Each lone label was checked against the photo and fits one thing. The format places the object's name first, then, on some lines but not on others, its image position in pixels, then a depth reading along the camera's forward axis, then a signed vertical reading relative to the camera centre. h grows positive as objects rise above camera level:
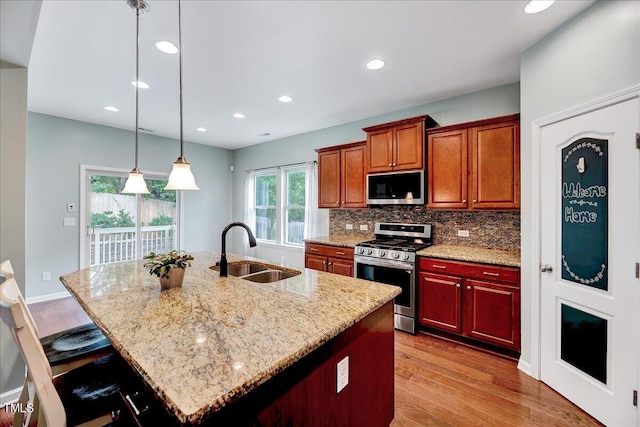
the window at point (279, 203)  5.25 +0.22
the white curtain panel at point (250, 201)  6.02 +0.29
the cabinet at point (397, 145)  3.31 +0.86
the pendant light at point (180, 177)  1.77 +0.24
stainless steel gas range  3.09 -0.56
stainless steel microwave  3.37 +0.33
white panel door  1.67 -0.30
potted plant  1.58 -0.30
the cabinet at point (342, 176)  3.98 +0.57
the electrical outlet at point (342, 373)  1.22 -0.70
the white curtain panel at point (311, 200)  4.88 +0.25
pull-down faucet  1.91 -0.30
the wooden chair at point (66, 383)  0.86 -0.74
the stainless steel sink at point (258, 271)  2.18 -0.46
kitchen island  0.78 -0.44
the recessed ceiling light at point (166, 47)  2.29 +1.39
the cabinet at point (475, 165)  2.78 +0.53
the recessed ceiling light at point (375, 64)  2.58 +1.40
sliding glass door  4.59 -0.09
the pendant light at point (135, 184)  2.16 +0.24
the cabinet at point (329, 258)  3.65 -0.59
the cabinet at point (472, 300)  2.54 -0.83
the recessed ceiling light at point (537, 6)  1.82 +1.37
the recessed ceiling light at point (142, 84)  3.02 +1.41
